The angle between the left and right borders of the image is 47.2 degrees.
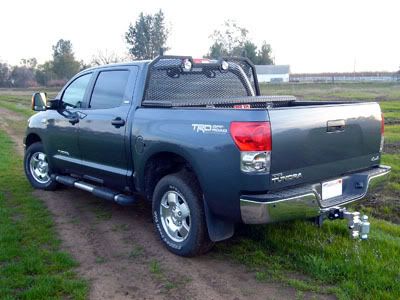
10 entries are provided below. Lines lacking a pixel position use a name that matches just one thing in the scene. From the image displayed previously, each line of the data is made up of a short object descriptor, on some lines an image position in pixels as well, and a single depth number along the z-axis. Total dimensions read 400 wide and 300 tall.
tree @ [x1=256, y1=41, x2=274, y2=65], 83.56
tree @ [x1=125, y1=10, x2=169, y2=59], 67.81
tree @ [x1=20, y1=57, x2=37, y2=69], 91.00
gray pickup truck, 3.87
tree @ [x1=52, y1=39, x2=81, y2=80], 67.81
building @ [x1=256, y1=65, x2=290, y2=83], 90.12
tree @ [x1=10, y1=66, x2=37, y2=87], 82.62
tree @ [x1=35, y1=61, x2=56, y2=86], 73.38
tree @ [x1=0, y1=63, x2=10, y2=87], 82.43
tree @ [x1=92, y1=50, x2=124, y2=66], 64.02
